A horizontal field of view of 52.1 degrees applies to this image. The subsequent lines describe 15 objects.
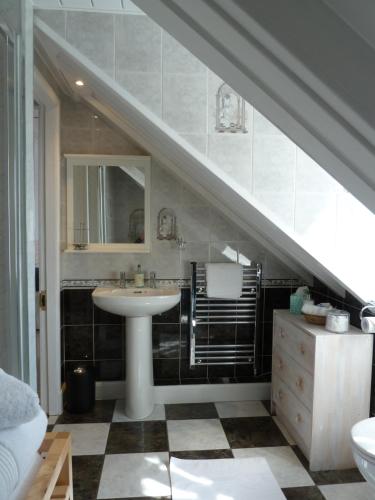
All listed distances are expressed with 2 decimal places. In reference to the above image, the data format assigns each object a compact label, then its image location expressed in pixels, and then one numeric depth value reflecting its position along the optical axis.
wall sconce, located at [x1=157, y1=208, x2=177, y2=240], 3.06
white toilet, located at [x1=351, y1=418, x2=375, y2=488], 1.48
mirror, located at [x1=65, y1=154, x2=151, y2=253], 3.02
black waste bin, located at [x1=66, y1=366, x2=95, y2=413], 2.83
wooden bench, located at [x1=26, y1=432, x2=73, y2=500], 1.03
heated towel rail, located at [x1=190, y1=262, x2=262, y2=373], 3.11
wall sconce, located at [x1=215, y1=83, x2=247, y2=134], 1.91
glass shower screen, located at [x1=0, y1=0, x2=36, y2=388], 1.27
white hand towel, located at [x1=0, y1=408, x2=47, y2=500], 0.75
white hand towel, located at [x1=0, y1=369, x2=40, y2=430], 0.76
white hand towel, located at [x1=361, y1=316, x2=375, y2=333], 2.08
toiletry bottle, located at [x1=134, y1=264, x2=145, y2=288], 2.99
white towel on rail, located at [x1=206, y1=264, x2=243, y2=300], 3.00
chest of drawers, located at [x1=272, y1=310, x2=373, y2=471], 2.20
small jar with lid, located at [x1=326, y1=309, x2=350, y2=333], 2.23
